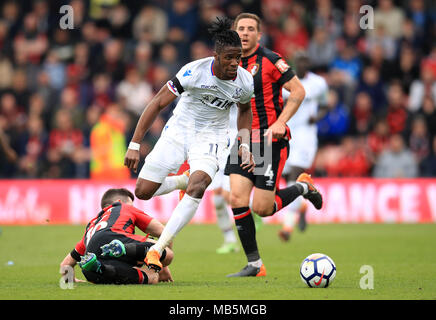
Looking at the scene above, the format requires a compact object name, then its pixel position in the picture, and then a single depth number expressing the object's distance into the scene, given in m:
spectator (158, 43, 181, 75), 18.78
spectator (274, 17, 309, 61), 19.27
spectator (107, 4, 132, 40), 20.22
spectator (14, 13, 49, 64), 19.55
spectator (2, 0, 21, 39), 20.20
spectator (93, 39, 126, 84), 18.95
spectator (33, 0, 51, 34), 20.09
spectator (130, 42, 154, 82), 18.95
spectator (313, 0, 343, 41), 19.92
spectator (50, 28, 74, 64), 19.48
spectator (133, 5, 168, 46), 19.88
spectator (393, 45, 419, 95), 18.83
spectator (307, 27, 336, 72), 19.17
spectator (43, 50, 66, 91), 19.00
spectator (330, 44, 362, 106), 18.09
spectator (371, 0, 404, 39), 19.72
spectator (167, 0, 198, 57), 19.56
